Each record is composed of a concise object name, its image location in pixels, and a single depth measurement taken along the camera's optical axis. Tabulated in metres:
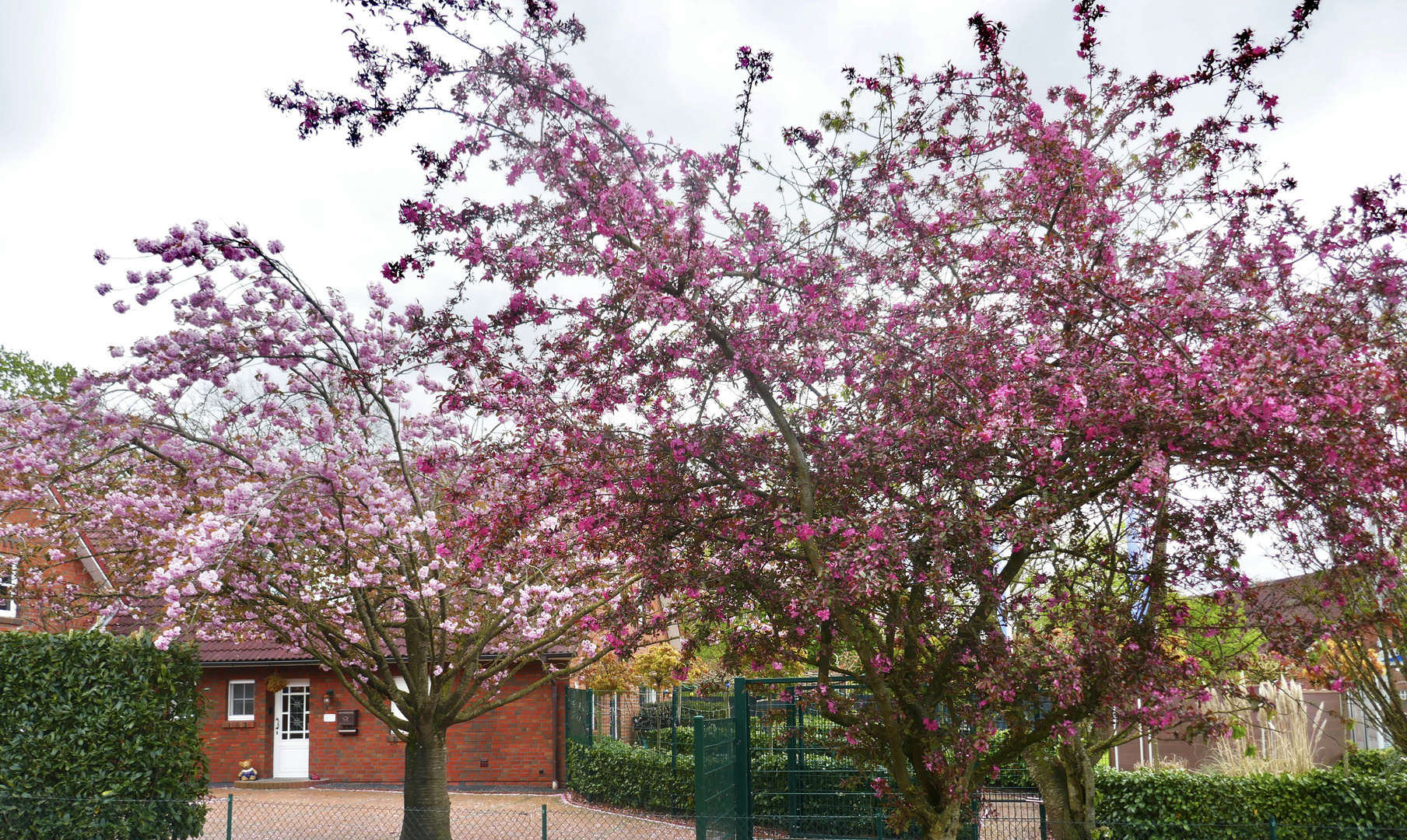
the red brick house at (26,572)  11.80
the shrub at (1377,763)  10.89
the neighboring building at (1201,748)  14.04
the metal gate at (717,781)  7.89
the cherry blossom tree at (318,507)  8.06
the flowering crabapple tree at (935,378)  5.48
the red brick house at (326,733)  19.70
